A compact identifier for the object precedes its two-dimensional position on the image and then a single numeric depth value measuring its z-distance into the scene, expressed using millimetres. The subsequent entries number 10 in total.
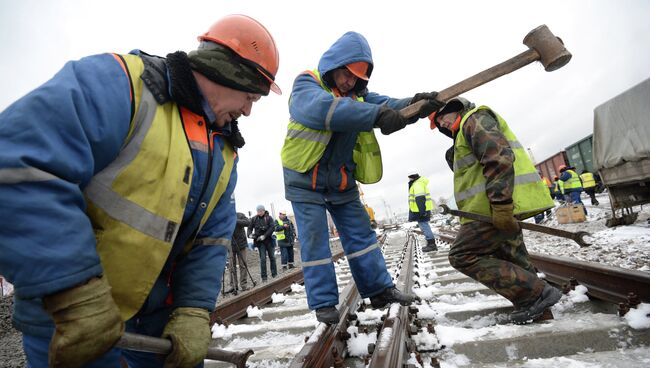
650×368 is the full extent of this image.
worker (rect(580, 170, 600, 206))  14688
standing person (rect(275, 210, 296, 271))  11273
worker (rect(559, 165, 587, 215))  12992
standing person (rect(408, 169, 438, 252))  7977
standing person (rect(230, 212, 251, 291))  7360
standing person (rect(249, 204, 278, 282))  9023
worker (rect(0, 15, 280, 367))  813
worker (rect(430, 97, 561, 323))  2432
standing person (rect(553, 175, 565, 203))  17891
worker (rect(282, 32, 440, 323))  2435
